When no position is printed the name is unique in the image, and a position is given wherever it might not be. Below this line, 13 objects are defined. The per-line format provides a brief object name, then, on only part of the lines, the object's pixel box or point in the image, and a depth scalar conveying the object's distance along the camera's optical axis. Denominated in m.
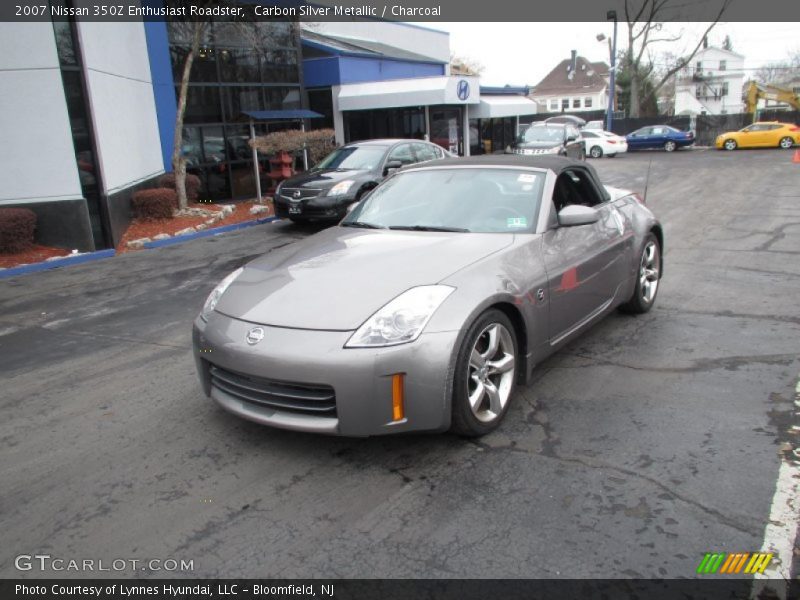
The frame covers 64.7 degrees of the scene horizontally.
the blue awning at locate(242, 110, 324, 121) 16.30
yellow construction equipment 40.38
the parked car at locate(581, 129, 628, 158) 31.52
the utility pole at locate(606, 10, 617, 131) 34.81
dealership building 10.48
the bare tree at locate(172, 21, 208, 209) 13.78
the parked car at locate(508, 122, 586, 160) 22.09
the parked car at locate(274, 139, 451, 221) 11.52
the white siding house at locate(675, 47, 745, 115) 79.12
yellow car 31.06
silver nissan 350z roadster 3.22
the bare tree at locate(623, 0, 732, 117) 44.54
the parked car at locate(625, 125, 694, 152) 33.72
